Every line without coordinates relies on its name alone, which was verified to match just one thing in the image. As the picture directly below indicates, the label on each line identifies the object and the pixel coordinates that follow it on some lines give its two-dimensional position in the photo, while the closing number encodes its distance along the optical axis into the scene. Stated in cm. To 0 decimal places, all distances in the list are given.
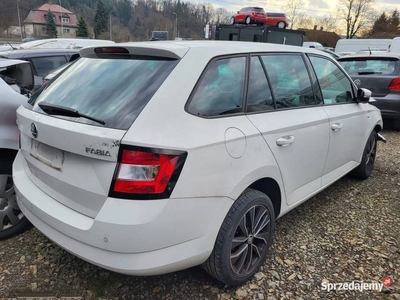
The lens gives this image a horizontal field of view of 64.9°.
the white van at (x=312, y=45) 2288
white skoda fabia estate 173
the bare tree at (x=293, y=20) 5140
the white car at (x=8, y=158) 273
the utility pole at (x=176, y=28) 5442
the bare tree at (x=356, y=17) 5222
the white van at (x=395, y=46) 1623
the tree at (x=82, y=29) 5538
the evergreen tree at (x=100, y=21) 6297
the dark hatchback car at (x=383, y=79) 673
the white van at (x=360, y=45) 2325
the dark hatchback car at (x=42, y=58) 679
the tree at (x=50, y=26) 6325
